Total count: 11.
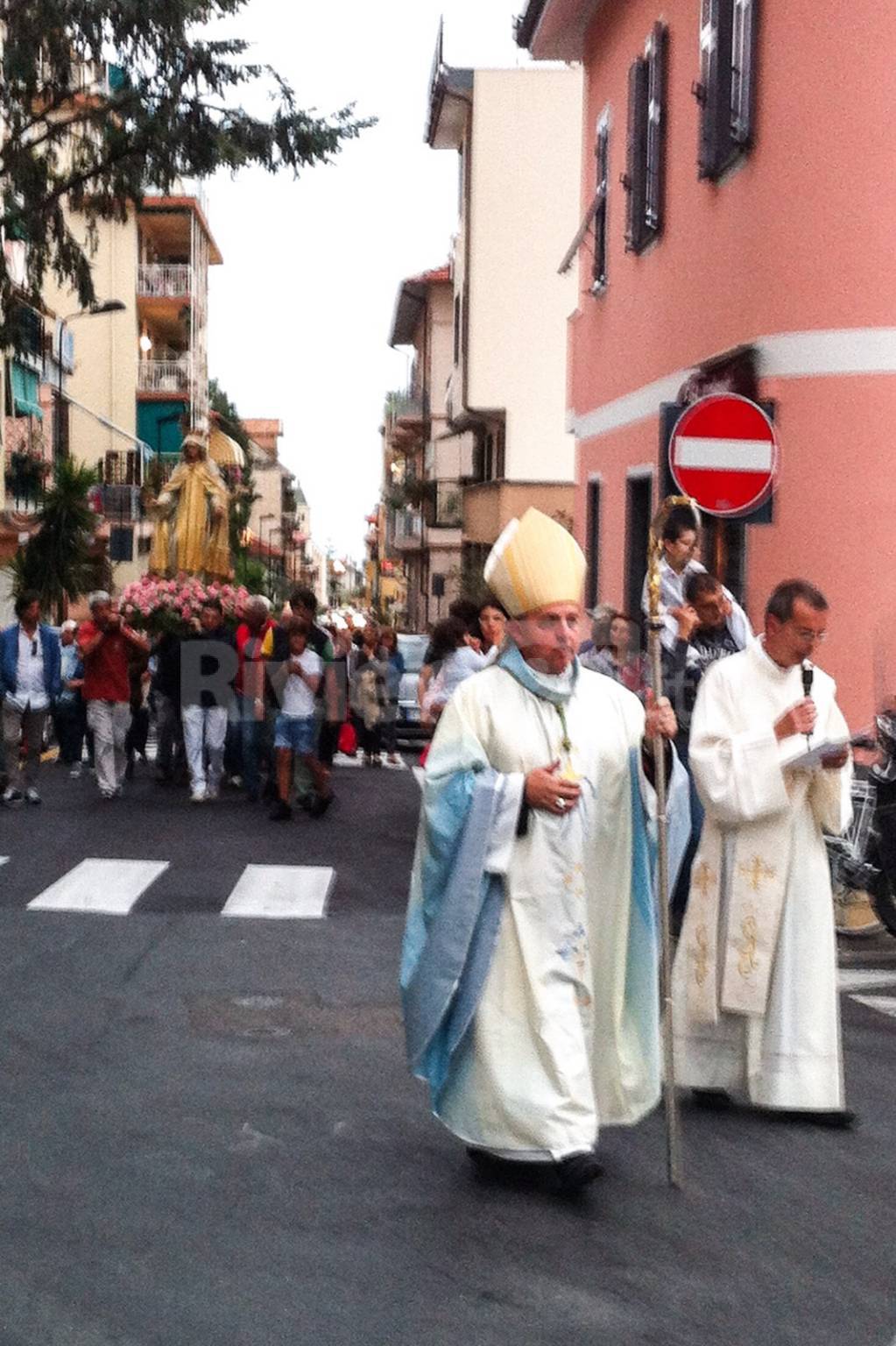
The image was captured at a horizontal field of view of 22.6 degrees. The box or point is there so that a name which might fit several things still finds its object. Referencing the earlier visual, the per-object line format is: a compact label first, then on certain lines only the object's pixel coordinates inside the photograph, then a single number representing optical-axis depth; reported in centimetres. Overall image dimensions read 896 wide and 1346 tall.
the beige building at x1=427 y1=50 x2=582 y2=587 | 4600
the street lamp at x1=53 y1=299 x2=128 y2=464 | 2336
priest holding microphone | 730
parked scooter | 1125
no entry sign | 1225
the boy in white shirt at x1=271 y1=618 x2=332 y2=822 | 1852
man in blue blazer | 1898
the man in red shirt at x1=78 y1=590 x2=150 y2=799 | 2011
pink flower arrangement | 2188
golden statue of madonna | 2522
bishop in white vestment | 627
